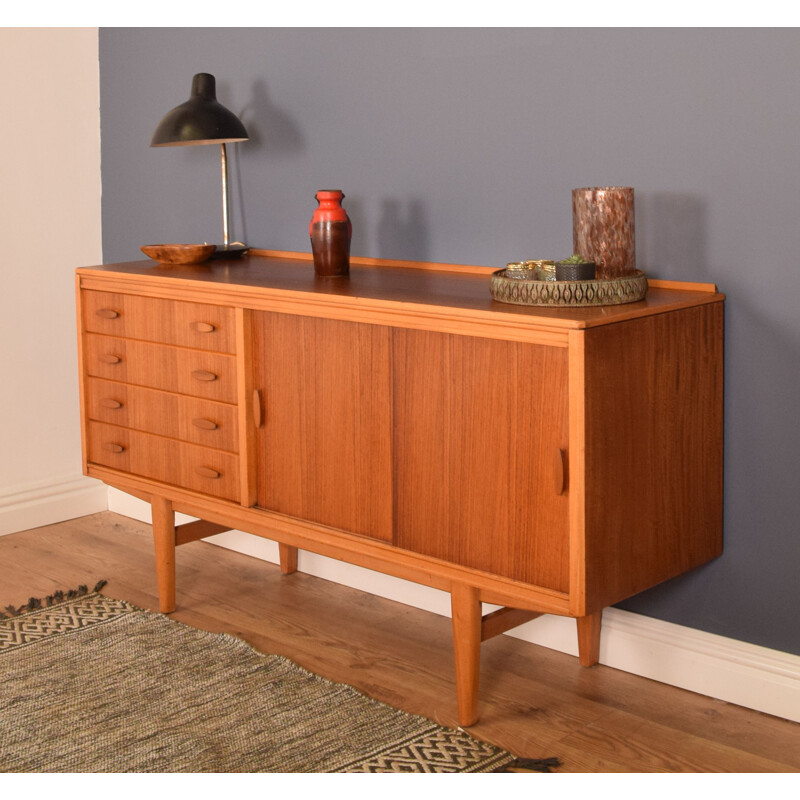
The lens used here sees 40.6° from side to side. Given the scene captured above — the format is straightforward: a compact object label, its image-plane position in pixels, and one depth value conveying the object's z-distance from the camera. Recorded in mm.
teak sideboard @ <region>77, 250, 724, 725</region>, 1888
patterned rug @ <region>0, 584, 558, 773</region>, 1994
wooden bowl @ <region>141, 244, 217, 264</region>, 2738
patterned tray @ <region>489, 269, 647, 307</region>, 1933
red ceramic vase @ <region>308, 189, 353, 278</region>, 2445
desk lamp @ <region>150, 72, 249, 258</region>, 2738
